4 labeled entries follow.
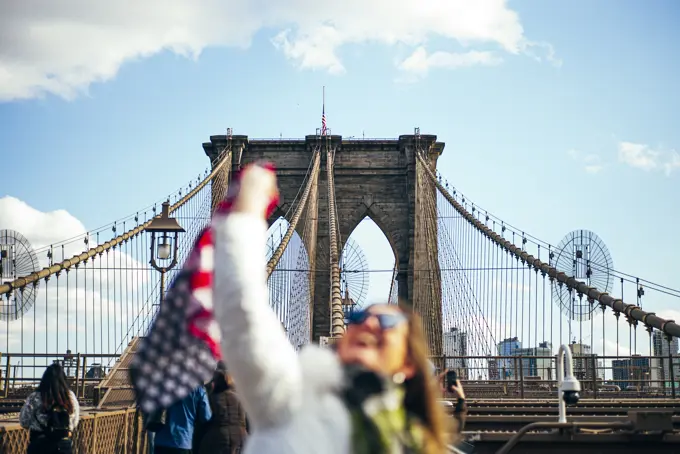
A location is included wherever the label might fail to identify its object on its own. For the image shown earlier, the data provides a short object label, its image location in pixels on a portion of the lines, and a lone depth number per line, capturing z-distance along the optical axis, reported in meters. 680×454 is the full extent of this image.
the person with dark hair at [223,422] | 5.66
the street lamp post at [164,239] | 10.76
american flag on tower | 34.38
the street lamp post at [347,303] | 27.66
